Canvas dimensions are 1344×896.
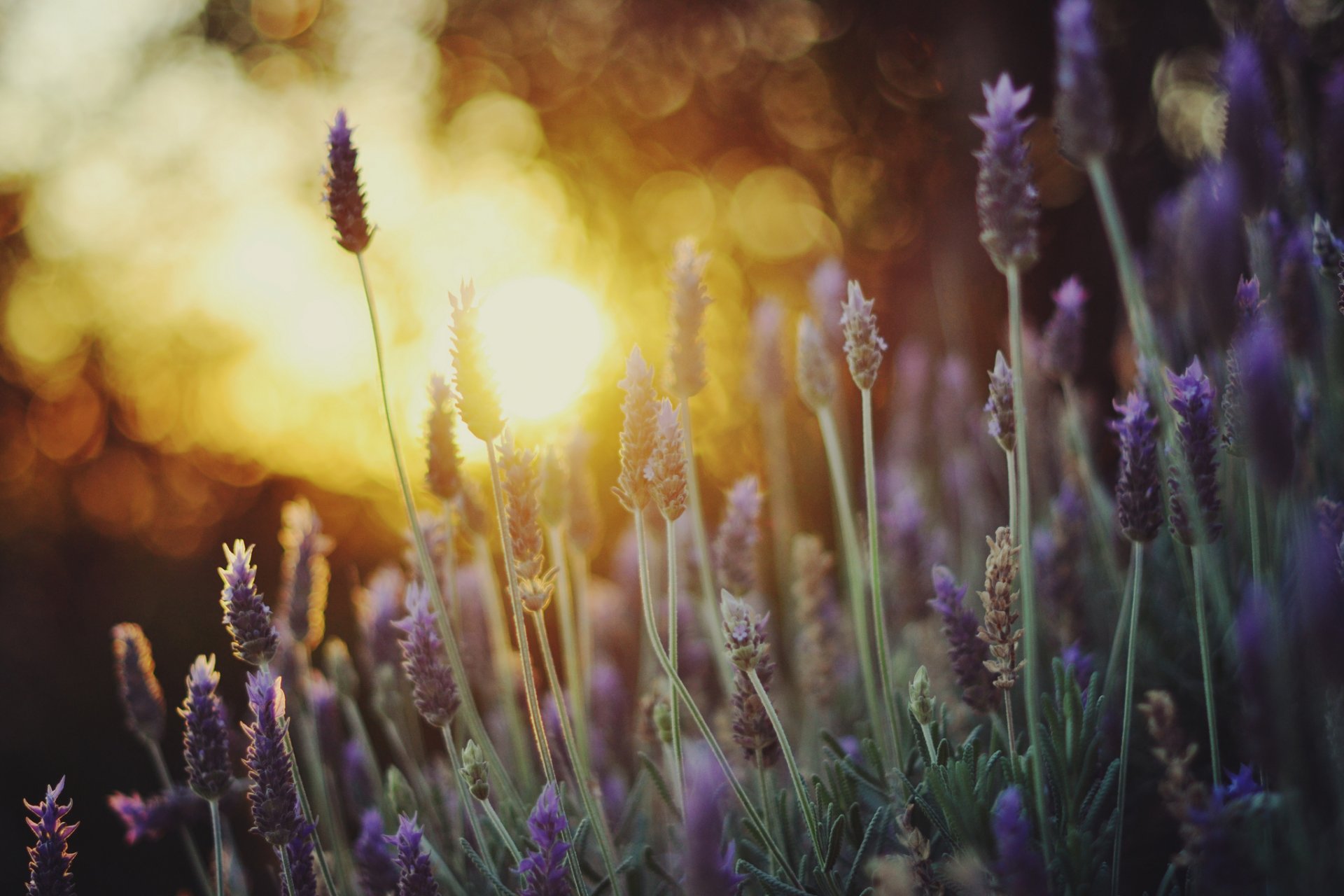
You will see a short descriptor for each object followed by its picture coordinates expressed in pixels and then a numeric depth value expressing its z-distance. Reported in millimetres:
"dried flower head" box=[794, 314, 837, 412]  491
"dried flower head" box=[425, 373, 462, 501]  489
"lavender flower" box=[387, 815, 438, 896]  442
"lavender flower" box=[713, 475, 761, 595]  510
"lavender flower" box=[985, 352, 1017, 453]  455
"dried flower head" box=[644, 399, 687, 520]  448
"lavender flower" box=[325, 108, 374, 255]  461
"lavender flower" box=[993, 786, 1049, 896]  399
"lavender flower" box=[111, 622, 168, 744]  508
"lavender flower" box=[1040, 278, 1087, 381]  538
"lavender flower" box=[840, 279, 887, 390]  458
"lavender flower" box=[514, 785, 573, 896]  432
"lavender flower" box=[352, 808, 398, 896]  480
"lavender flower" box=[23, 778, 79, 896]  453
